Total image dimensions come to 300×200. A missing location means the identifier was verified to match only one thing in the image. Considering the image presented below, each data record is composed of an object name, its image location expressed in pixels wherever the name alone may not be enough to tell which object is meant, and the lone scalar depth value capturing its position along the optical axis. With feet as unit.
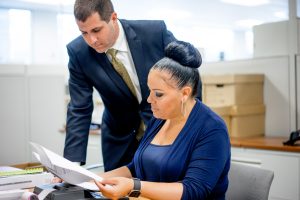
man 5.66
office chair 4.60
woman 4.11
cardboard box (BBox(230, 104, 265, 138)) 9.32
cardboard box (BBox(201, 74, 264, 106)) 9.34
